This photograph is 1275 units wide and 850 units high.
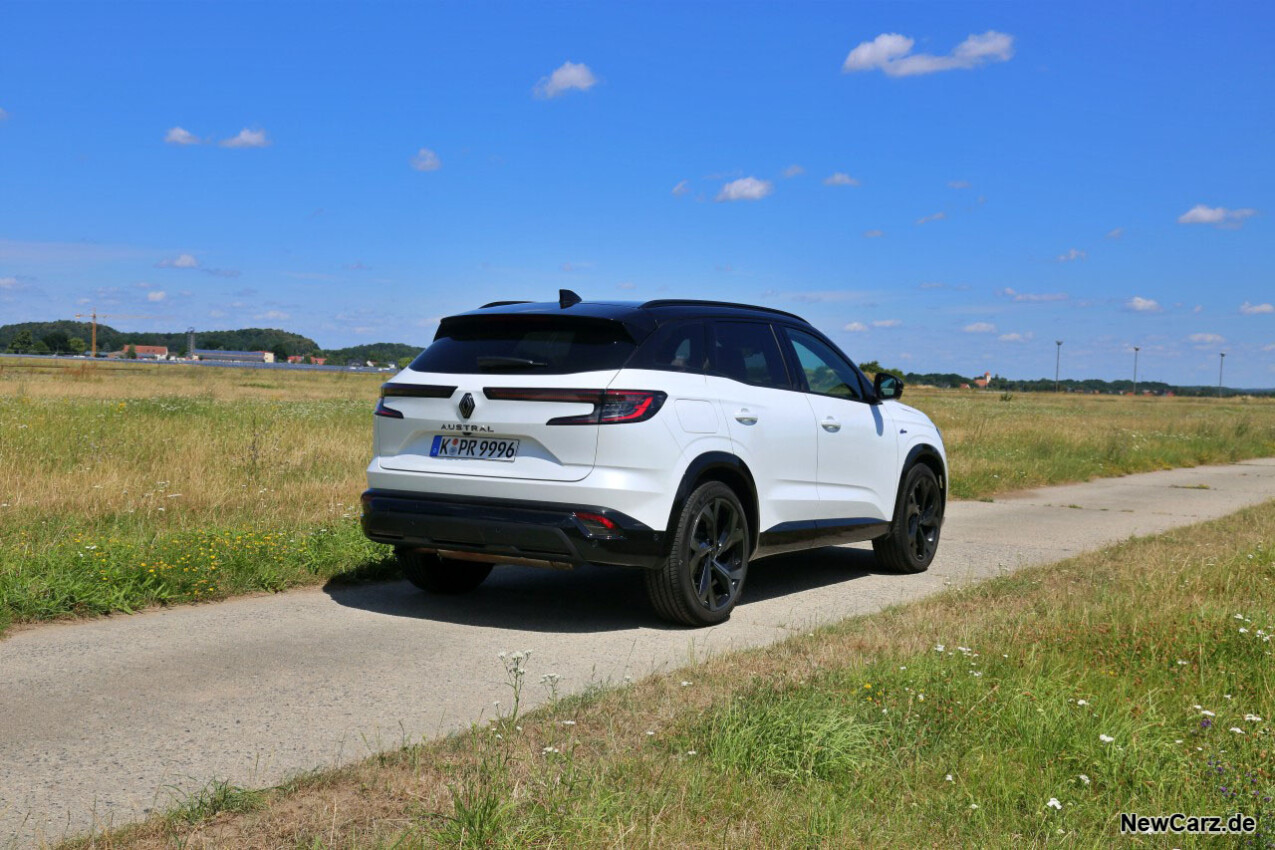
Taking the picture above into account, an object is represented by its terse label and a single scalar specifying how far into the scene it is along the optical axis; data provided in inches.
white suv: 243.4
